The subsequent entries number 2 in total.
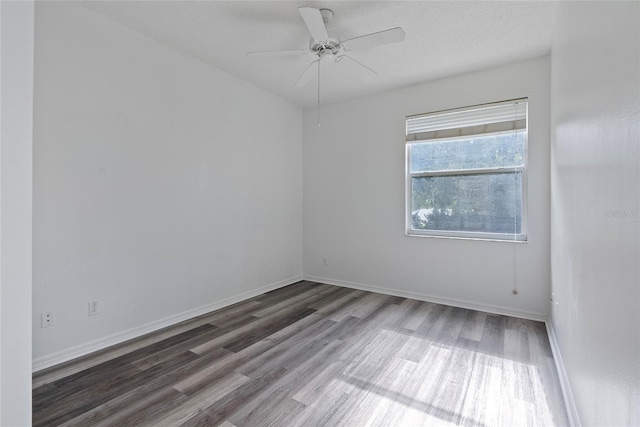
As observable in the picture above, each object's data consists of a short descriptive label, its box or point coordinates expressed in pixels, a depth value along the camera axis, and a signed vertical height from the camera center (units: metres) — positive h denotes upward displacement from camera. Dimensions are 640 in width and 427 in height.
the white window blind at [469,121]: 3.21 +1.08
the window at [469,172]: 3.24 +0.49
